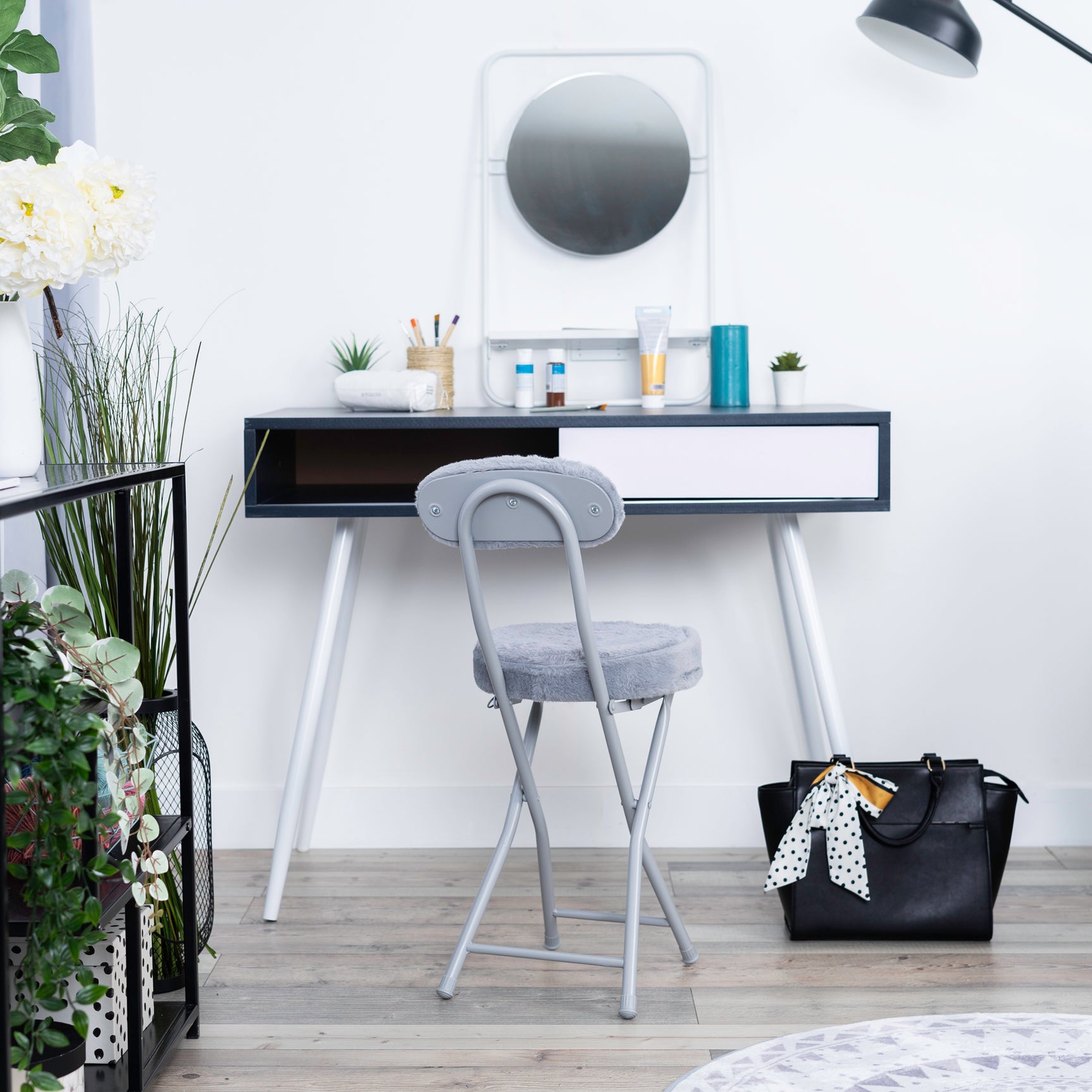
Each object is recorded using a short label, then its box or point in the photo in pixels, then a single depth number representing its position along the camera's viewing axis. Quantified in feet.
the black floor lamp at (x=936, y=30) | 6.89
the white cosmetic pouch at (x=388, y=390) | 7.17
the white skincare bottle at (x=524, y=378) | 7.73
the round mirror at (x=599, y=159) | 7.98
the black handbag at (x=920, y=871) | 6.52
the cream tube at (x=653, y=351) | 7.70
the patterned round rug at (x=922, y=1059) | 4.99
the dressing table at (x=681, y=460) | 6.81
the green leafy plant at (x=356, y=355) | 7.90
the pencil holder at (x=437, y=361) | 7.79
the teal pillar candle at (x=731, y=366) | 7.73
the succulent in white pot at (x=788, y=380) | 7.74
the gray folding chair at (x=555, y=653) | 5.29
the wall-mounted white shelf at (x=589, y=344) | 8.05
